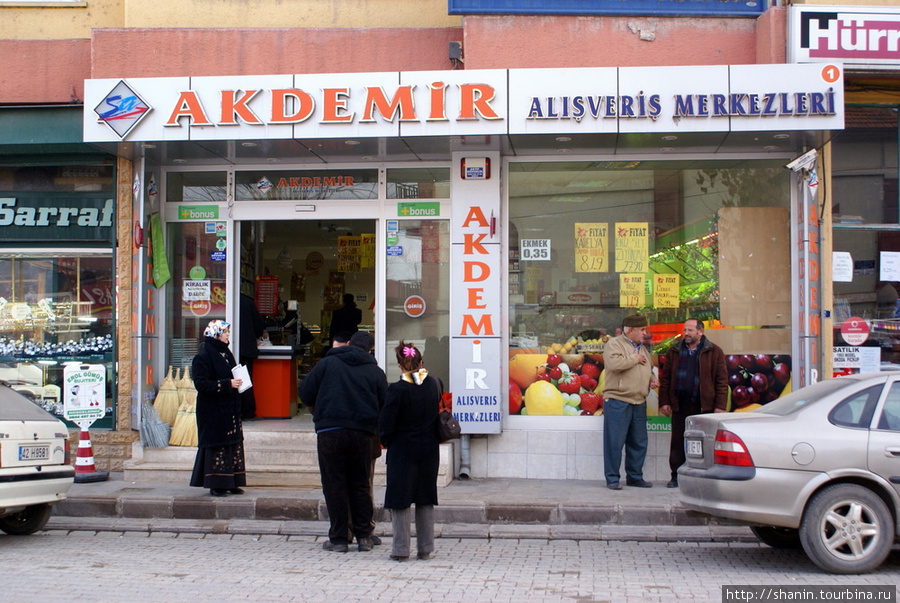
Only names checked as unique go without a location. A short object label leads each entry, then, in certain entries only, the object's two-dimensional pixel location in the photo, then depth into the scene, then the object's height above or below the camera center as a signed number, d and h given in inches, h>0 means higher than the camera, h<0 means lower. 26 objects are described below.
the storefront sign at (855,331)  421.4 -11.0
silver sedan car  254.1 -47.6
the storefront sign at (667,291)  432.8 +8.2
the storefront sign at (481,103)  371.6 +88.1
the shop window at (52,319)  455.2 -5.0
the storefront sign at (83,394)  412.2 -39.5
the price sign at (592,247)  436.1 +29.9
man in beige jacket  393.4 -42.2
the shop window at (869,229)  425.7 +37.6
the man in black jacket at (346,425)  293.0 -38.3
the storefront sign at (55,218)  454.3 +46.5
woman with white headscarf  368.5 -46.8
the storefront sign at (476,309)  411.2 -0.3
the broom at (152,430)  426.0 -57.6
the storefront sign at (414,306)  444.5 +1.3
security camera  395.5 +65.6
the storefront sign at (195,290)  458.3 +9.7
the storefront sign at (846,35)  395.5 +121.0
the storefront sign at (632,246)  435.2 +30.2
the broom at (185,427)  428.5 -56.4
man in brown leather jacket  385.4 -31.6
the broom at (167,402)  437.4 -45.5
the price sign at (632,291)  433.1 +8.3
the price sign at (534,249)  437.1 +29.0
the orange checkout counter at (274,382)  470.6 -38.6
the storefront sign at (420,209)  442.0 +49.1
